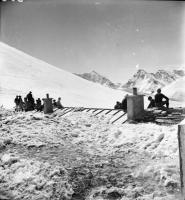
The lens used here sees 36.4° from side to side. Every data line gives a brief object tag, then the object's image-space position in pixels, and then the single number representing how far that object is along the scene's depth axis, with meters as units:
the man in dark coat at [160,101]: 12.40
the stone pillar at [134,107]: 10.66
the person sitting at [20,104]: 19.10
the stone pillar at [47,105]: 15.86
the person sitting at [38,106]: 17.45
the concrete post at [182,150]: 4.73
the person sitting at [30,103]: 17.88
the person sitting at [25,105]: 18.00
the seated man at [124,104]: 12.80
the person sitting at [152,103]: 12.73
